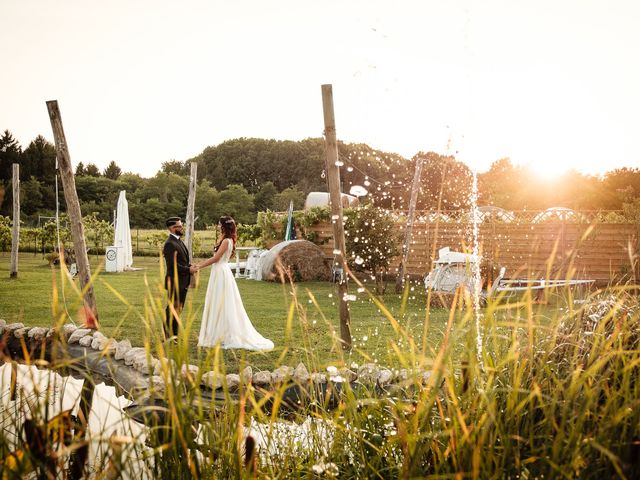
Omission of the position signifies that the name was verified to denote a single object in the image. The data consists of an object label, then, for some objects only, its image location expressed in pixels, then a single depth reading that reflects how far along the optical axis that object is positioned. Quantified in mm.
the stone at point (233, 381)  4703
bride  7207
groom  7047
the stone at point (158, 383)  4346
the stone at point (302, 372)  4737
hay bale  15680
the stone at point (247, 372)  4614
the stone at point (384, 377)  4895
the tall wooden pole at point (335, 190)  6129
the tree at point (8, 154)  38816
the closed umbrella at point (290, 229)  18041
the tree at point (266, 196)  45625
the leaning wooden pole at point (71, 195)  7251
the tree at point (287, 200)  41094
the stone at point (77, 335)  6695
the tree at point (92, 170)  51062
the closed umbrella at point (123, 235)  17469
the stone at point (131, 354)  5695
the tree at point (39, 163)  46825
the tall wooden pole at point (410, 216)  12016
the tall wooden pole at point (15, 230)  13969
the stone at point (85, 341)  6590
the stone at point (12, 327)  6973
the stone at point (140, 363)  5401
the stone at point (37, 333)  6836
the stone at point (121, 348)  5906
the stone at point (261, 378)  4902
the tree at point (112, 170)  52356
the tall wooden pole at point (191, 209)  12773
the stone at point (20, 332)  6812
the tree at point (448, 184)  37375
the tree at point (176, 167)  50469
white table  17062
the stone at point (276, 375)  4631
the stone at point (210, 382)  4806
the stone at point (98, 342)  6310
